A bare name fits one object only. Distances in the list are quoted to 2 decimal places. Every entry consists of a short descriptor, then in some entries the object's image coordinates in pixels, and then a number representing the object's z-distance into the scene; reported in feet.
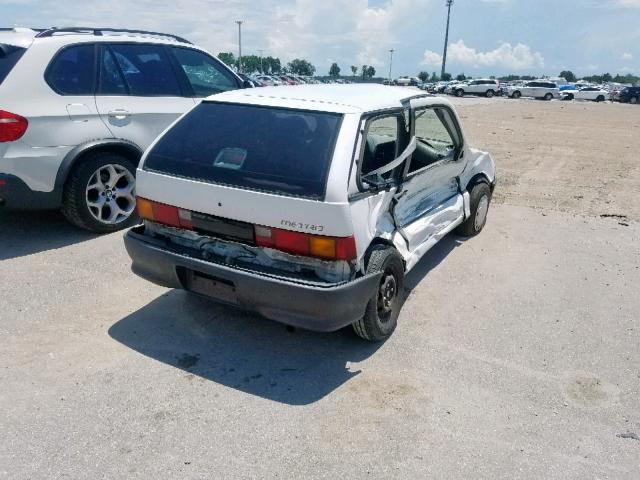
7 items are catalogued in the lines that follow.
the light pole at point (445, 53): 262.47
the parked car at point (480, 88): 153.07
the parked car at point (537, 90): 149.69
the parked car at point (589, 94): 153.07
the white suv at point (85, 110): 14.84
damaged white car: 9.77
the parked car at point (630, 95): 144.25
